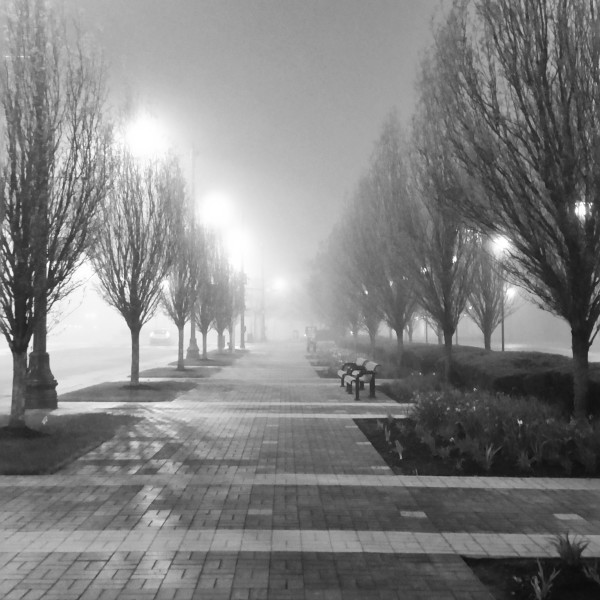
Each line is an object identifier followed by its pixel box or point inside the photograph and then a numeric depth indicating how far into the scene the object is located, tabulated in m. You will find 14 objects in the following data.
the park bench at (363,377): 16.18
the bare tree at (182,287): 25.02
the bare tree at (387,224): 19.41
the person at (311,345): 43.28
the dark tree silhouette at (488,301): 23.84
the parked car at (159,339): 62.44
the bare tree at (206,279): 29.33
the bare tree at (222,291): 34.00
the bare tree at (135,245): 17.59
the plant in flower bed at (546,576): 4.45
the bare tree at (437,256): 15.36
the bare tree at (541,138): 9.05
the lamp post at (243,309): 45.28
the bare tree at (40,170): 9.82
